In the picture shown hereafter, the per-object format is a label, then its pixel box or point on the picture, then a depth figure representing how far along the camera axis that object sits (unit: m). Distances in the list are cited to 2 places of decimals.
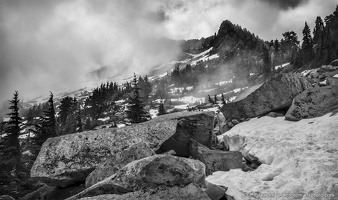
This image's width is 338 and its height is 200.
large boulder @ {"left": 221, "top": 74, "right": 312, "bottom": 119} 14.95
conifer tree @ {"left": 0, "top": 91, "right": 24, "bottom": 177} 32.12
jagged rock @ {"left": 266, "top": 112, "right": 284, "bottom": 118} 14.27
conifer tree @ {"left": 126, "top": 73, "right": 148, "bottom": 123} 43.16
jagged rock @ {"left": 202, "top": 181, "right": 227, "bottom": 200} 6.98
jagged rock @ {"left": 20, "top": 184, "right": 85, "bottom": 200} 9.04
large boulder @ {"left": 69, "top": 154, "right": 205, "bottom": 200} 5.79
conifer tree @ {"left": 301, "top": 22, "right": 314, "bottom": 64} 117.56
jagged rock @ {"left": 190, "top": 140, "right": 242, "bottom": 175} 10.30
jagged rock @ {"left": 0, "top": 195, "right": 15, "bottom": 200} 10.13
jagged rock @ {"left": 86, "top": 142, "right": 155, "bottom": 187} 7.86
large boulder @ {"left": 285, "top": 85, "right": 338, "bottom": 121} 11.45
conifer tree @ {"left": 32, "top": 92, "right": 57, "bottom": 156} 33.40
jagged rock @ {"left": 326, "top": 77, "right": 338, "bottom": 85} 15.54
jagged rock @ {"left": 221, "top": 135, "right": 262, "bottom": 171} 10.15
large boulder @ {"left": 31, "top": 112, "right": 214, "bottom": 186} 8.88
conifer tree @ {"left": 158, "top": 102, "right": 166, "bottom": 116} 72.38
